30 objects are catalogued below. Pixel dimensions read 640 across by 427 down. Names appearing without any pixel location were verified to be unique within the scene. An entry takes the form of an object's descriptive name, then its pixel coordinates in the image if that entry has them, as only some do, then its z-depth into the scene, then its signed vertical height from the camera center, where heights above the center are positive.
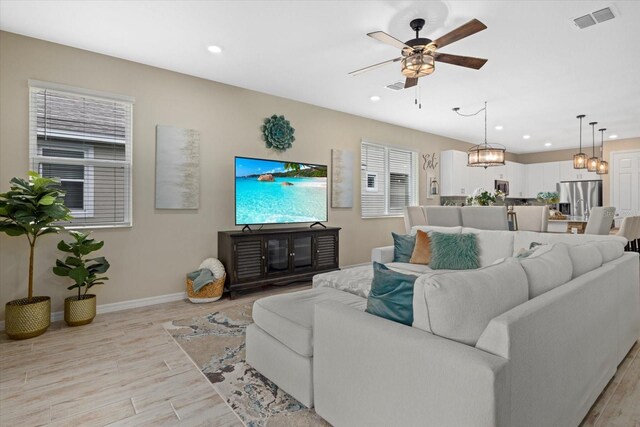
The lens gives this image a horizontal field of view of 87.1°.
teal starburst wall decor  4.70 +1.11
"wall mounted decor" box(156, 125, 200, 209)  3.86 +0.49
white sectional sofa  1.11 -0.56
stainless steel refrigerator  7.90 +0.45
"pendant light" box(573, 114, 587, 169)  5.77 +0.93
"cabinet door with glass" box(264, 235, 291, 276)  4.29 -0.57
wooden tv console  4.04 -0.58
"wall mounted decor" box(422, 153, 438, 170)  7.14 +1.11
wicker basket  3.86 -0.95
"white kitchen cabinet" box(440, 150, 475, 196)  7.37 +0.89
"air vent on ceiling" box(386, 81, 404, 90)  4.36 +1.67
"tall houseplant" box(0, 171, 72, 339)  2.75 -0.10
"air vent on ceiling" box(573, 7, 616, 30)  2.70 +1.63
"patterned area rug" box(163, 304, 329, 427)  1.80 -1.09
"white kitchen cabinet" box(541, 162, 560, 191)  8.95 +1.02
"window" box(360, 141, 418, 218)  6.07 +0.63
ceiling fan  2.49 +1.27
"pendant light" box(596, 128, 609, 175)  6.31 +0.89
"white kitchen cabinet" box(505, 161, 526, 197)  9.05 +0.96
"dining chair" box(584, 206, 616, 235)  4.02 -0.07
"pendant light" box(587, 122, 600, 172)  5.96 +0.90
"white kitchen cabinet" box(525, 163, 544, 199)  9.29 +0.98
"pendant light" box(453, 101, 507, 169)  4.67 +0.79
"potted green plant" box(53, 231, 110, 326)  3.05 -0.58
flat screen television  4.30 +0.26
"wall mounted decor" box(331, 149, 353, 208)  5.51 +0.55
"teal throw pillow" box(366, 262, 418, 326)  1.41 -0.37
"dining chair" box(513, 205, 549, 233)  4.15 -0.04
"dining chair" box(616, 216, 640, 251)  4.60 -0.18
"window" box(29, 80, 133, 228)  3.26 +0.62
